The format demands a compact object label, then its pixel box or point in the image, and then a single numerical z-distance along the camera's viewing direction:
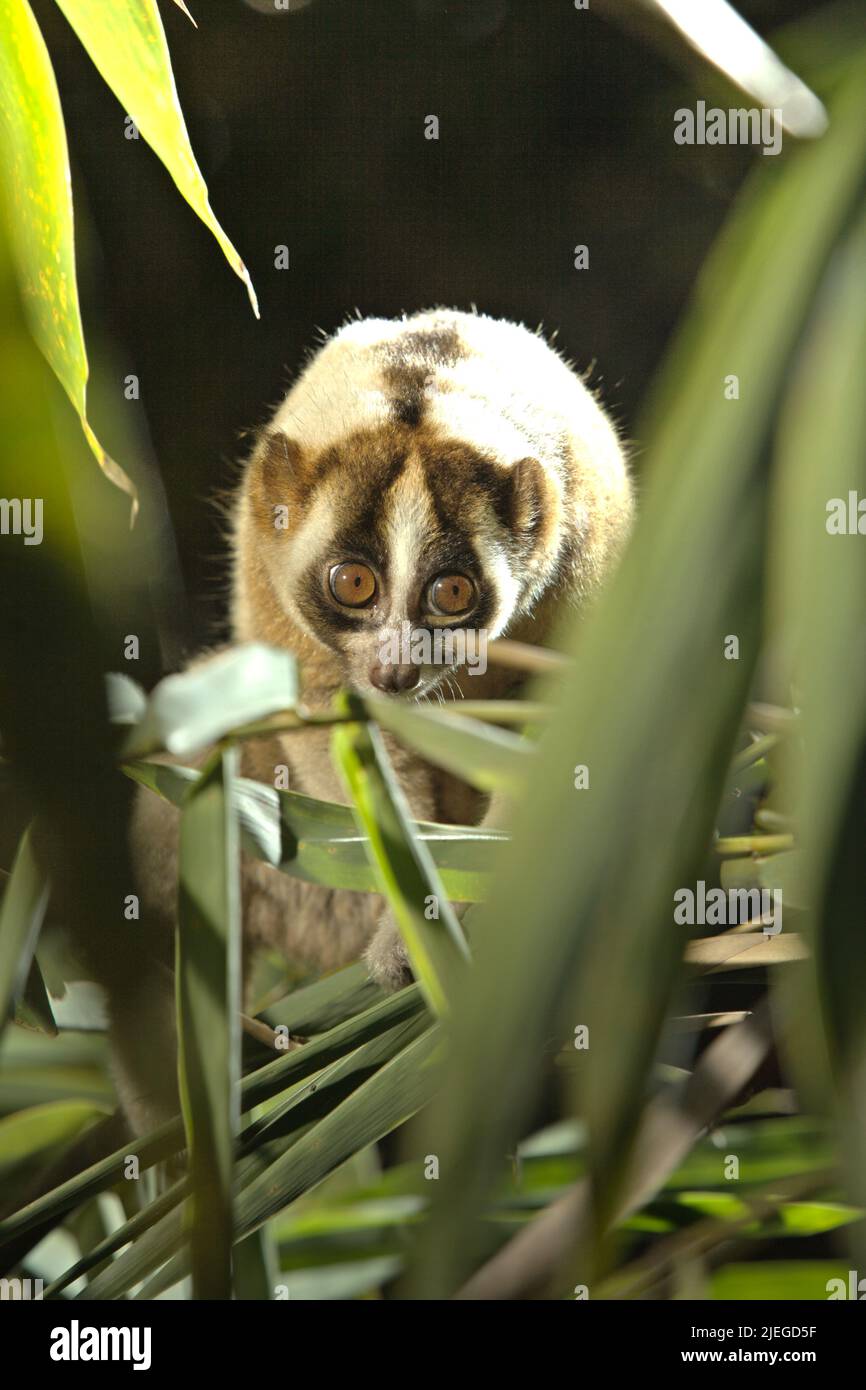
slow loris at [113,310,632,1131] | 0.89
